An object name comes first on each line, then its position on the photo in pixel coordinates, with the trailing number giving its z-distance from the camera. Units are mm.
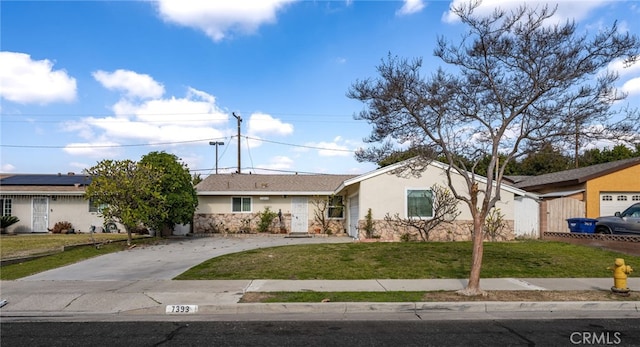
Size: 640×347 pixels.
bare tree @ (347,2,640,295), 9203
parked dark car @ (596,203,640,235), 17250
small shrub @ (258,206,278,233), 25734
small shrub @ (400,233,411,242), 20266
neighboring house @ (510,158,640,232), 21188
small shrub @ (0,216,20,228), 25375
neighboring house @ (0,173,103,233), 26359
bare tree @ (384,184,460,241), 20234
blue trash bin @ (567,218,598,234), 18812
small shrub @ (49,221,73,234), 25750
